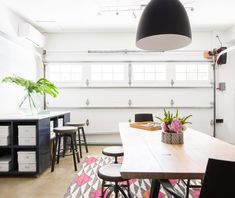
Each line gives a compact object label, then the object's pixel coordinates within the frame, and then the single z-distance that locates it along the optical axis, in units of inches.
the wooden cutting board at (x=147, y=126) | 108.4
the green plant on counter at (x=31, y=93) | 129.7
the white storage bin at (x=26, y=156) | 117.6
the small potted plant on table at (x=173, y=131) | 77.3
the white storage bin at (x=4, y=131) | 116.0
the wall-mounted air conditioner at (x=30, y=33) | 159.8
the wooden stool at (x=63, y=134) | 128.6
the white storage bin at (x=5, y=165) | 117.3
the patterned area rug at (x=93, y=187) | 95.6
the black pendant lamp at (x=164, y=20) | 71.3
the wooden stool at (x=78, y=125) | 157.6
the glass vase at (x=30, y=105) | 132.3
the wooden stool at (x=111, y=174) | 68.7
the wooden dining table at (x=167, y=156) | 47.5
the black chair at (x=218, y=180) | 38.3
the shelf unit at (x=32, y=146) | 117.0
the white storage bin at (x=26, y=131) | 117.8
